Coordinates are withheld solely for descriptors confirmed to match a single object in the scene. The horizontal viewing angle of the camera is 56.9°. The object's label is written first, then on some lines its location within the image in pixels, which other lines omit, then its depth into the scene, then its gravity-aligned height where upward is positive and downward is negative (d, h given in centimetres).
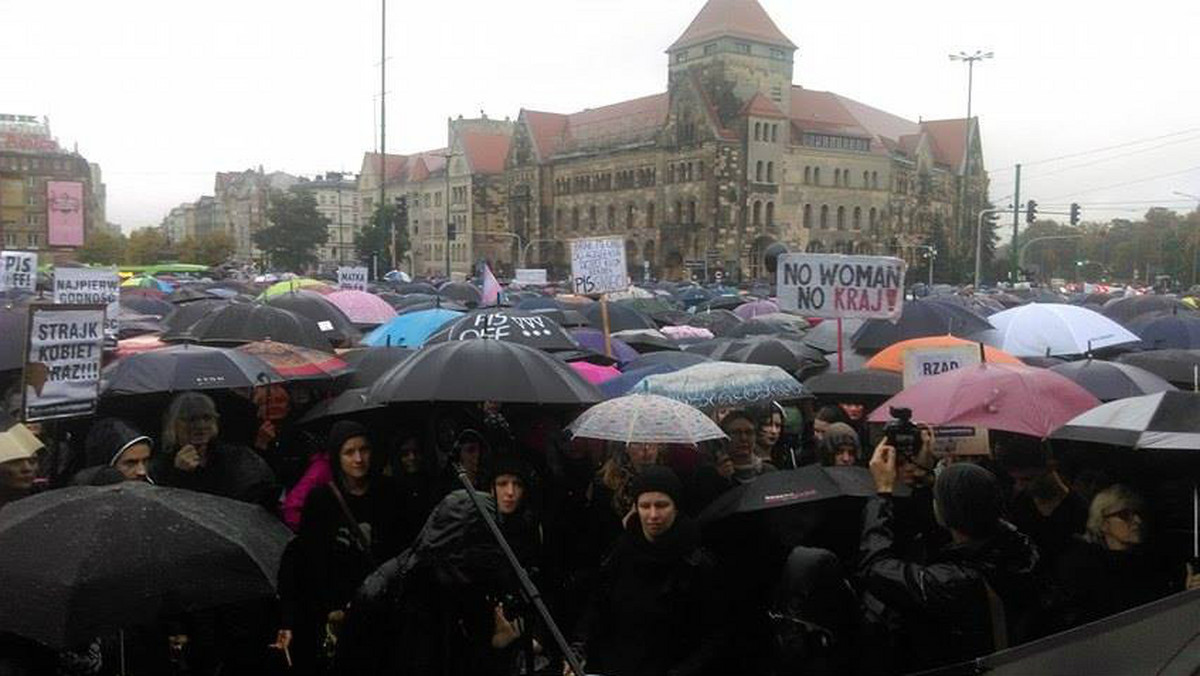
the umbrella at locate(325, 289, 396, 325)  1511 -53
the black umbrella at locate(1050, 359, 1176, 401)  678 -58
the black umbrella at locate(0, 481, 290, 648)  344 -98
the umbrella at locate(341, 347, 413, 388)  840 -74
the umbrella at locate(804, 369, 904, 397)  778 -74
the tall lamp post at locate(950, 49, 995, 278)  8459 +632
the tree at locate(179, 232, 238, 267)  9956 +141
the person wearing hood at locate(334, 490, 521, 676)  409 -128
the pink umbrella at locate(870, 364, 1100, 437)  564 -61
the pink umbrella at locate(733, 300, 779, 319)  1881 -53
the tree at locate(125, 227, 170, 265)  10781 +155
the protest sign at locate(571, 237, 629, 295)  1279 +9
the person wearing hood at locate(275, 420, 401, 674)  461 -121
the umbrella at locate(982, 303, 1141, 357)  985 -42
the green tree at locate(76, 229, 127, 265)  10562 +128
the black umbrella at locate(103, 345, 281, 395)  707 -70
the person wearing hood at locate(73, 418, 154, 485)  538 -98
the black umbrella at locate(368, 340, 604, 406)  624 -62
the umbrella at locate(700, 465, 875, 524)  448 -86
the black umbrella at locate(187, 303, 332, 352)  998 -56
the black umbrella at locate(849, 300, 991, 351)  1095 -44
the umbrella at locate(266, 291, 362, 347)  1224 -53
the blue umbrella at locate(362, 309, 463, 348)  1115 -60
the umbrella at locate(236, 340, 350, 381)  801 -70
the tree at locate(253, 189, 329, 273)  9775 +305
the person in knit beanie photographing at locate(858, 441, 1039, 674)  369 -101
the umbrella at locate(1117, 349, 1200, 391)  828 -58
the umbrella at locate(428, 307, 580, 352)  862 -46
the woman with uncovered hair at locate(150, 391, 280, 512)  577 -105
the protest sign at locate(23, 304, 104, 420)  608 -55
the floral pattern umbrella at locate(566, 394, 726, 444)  548 -74
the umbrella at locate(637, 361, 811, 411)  659 -66
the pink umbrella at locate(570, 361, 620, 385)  838 -76
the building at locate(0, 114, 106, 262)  10300 +893
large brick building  7131 +748
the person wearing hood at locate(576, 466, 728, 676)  426 -126
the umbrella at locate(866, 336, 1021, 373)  746 -52
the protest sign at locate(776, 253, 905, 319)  832 -4
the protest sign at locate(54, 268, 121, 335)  1077 -23
